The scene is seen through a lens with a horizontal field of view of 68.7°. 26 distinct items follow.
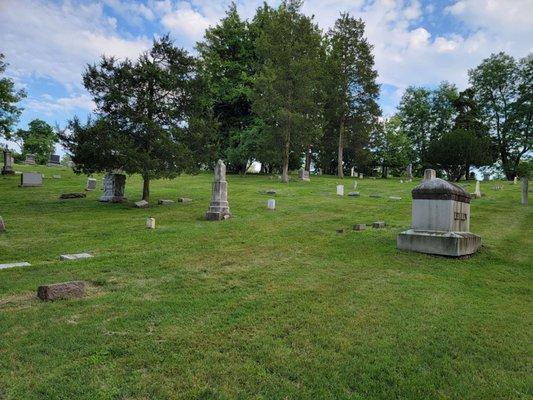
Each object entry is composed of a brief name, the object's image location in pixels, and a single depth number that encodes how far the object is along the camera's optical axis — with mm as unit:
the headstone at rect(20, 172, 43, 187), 23670
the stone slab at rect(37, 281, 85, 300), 6180
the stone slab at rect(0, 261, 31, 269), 8141
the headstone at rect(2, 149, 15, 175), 28766
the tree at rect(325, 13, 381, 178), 40750
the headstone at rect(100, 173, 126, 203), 19266
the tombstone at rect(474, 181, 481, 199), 23281
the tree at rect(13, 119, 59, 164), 56575
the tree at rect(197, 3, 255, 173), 38875
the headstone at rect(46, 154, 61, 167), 39622
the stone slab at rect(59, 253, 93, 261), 9008
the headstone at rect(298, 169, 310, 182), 34469
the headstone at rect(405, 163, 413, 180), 44722
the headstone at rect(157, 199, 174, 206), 18859
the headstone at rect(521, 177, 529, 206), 20517
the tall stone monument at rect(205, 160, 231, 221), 15008
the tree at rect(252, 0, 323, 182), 31781
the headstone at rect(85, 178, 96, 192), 23391
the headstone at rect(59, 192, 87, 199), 19969
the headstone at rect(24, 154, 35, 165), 41188
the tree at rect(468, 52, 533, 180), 49312
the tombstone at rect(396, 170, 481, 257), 9664
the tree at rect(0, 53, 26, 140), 28550
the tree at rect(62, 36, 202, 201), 17453
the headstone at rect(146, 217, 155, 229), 12945
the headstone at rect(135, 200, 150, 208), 18094
